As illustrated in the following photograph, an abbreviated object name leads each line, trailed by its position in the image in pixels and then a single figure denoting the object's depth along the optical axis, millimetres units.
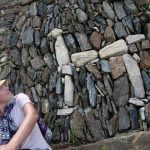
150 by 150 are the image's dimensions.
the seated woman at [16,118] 3391
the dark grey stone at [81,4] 5676
